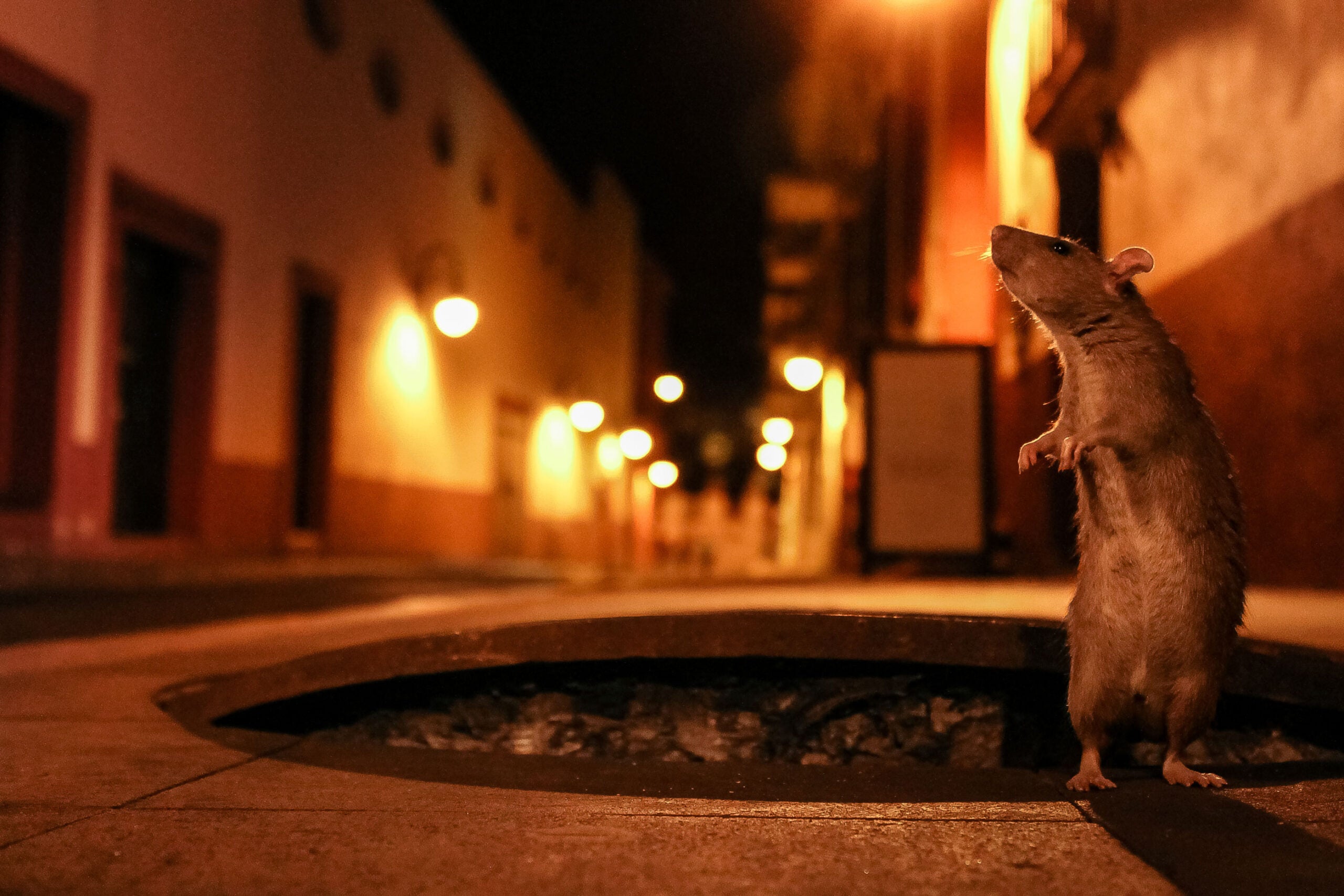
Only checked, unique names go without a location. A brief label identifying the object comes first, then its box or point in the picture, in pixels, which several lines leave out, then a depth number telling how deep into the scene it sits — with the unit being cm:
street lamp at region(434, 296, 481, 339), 1611
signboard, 921
